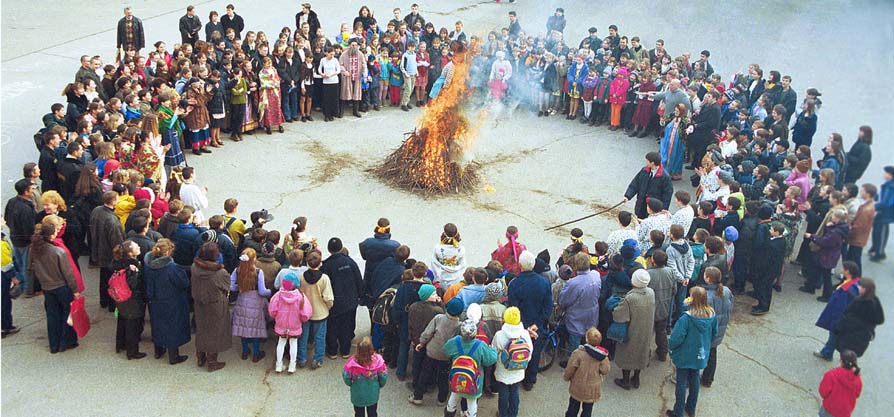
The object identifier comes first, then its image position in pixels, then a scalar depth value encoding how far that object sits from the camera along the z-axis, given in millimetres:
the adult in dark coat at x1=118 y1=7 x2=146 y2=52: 16500
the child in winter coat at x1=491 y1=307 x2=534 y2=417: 6762
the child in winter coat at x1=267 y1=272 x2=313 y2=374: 7473
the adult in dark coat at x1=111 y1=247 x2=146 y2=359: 7480
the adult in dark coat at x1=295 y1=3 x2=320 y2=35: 18125
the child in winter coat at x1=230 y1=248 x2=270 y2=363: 7574
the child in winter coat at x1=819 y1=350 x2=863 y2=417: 6250
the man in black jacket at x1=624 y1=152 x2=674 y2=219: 10523
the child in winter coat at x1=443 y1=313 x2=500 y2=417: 6633
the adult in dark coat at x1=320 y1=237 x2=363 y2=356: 7789
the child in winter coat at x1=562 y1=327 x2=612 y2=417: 6680
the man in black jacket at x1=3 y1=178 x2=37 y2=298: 8422
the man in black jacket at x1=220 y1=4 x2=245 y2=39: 17234
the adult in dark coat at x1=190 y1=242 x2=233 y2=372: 7402
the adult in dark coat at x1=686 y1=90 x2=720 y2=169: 13227
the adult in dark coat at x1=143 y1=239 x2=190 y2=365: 7430
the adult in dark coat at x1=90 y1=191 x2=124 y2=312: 8352
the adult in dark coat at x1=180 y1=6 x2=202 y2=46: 17016
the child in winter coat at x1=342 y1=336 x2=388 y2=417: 6445
